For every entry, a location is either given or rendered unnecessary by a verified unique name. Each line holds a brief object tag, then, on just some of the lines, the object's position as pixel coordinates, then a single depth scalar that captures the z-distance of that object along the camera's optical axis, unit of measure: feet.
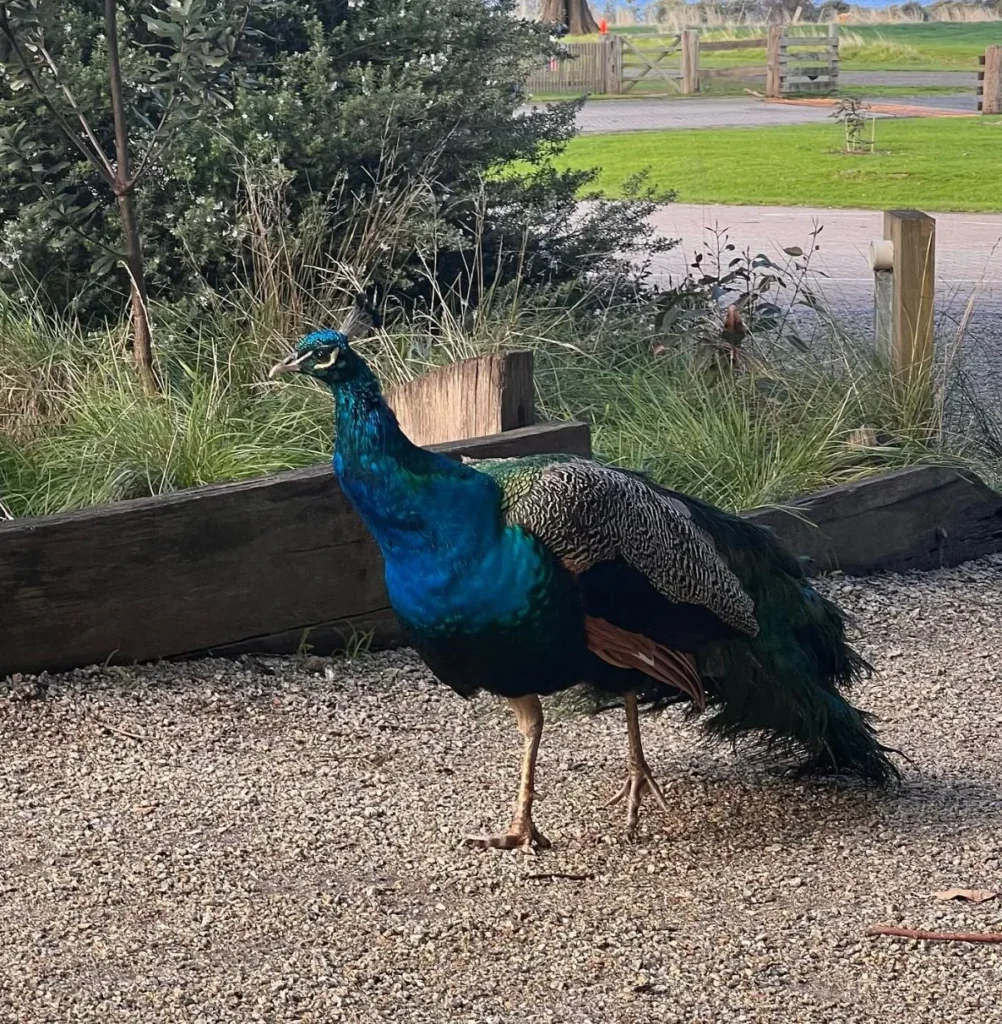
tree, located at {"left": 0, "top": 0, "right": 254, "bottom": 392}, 19.48
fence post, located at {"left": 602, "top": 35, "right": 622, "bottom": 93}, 128.88
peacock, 11.85
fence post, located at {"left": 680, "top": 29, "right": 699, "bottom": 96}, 126.11
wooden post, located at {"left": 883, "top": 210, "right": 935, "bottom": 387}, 22.56
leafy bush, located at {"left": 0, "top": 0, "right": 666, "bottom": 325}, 23.62
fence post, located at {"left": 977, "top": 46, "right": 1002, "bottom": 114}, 98.07
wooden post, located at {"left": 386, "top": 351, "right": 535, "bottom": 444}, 18.57
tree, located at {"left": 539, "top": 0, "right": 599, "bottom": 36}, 167.43
